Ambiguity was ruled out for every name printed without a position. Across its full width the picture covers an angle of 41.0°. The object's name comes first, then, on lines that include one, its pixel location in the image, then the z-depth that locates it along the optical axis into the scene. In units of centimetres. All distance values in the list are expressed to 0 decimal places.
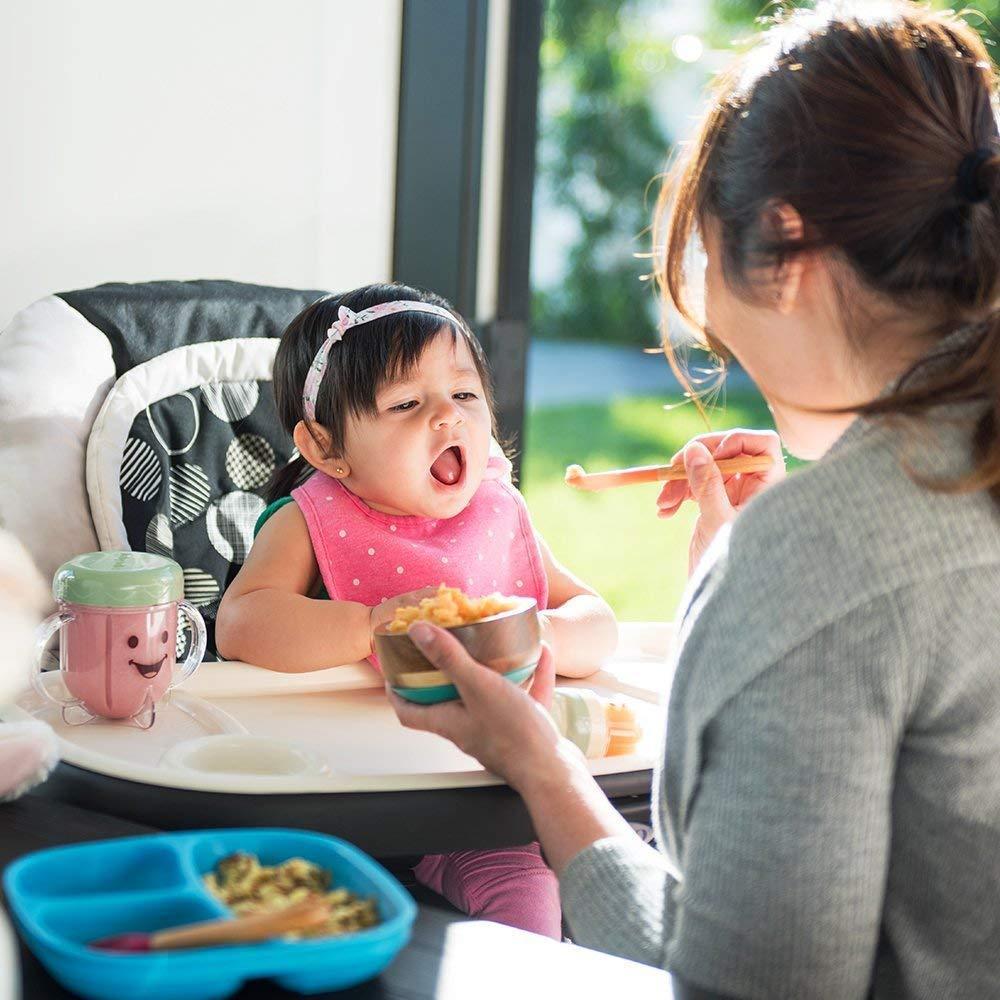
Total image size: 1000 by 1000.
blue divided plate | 71
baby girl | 159
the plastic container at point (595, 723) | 124
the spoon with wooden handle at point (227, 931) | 72
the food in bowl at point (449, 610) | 111
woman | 79
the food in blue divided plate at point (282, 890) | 77
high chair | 110
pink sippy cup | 119
